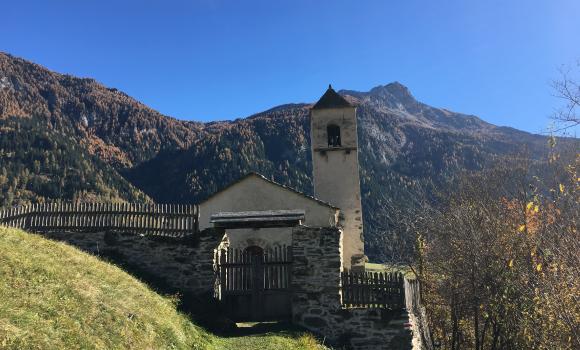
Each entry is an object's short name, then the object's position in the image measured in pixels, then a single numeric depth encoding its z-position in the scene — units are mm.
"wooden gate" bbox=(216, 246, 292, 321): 13820
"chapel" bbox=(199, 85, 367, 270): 16188
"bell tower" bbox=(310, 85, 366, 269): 24292
